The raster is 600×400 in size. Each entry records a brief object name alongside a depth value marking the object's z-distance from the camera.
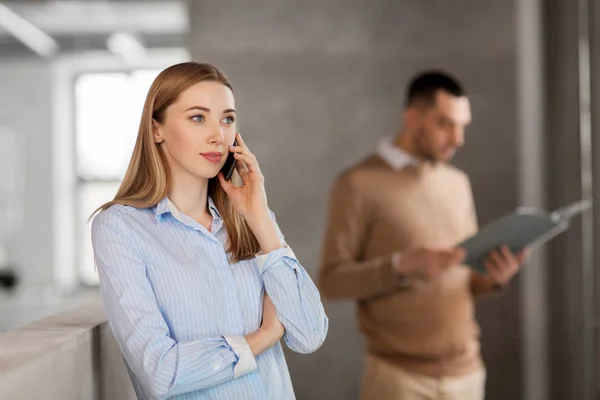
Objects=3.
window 10.79
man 5.03
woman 2.91
